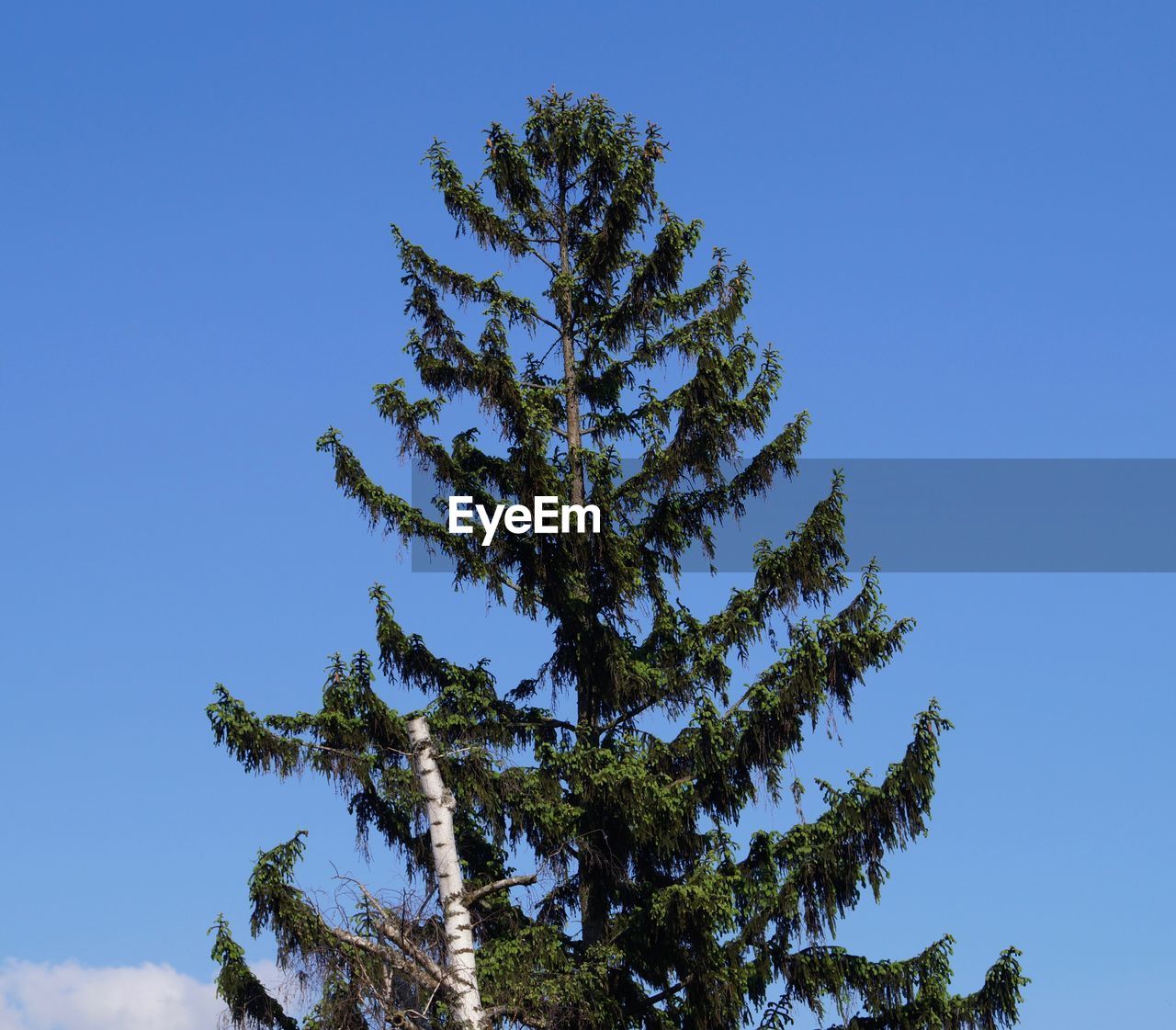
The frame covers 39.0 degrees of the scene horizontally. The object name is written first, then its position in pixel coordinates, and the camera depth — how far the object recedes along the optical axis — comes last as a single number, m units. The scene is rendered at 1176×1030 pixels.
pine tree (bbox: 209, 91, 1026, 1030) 17.66
